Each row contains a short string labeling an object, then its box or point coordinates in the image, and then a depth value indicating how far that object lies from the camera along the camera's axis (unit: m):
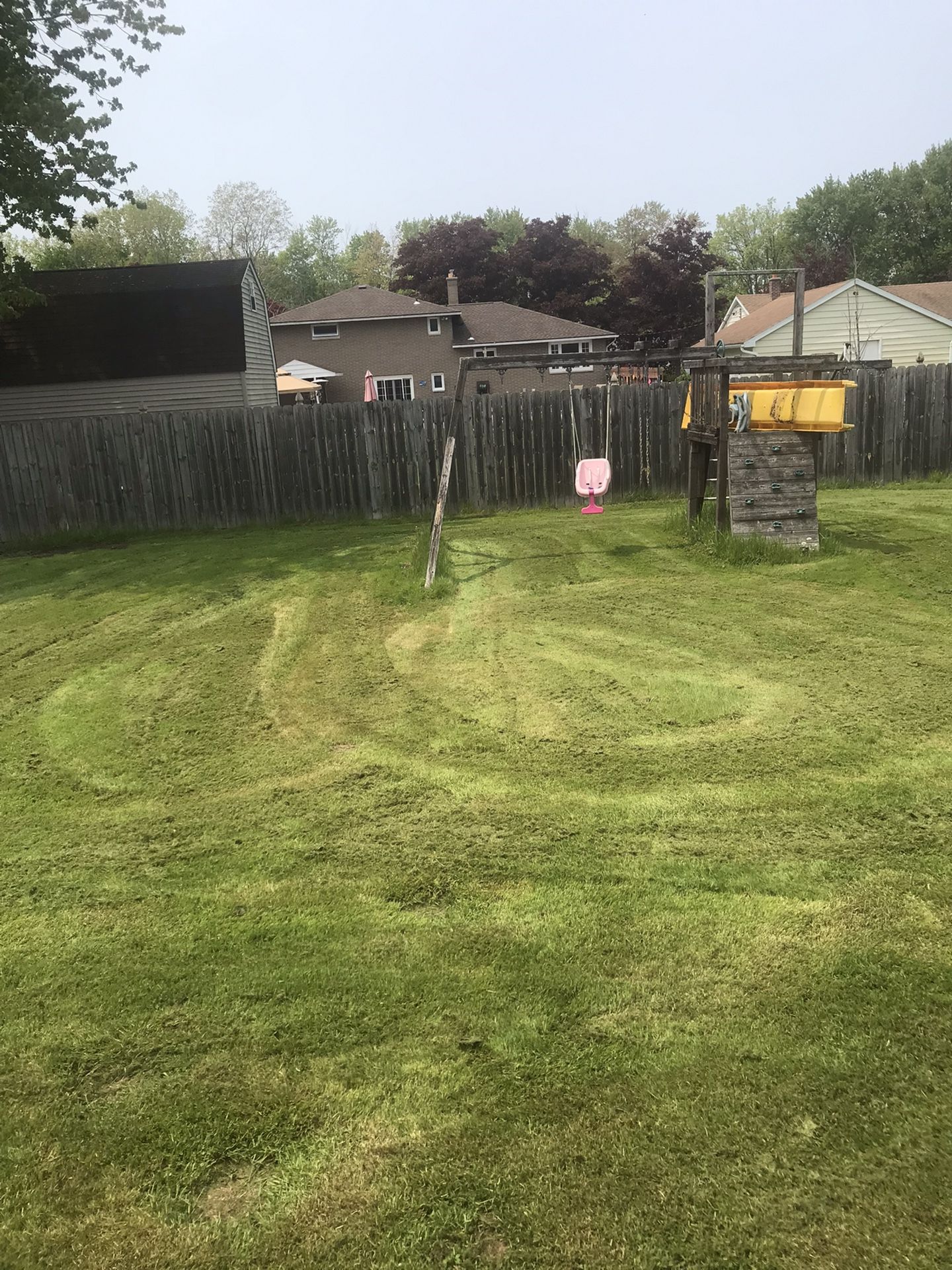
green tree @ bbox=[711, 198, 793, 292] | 76.31
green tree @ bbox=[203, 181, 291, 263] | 78.75
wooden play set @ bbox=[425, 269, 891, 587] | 8.86
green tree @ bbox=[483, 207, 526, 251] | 85.25
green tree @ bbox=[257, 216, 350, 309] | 84.81
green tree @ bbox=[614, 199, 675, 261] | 103.31
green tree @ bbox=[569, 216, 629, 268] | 95.25
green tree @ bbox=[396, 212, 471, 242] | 95.31
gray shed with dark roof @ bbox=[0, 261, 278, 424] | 20.17
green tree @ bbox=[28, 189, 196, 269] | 50.44
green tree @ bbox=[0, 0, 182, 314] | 14.35
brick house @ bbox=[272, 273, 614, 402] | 36.69
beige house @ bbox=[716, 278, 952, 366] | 29.02
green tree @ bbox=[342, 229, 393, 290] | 88.81
